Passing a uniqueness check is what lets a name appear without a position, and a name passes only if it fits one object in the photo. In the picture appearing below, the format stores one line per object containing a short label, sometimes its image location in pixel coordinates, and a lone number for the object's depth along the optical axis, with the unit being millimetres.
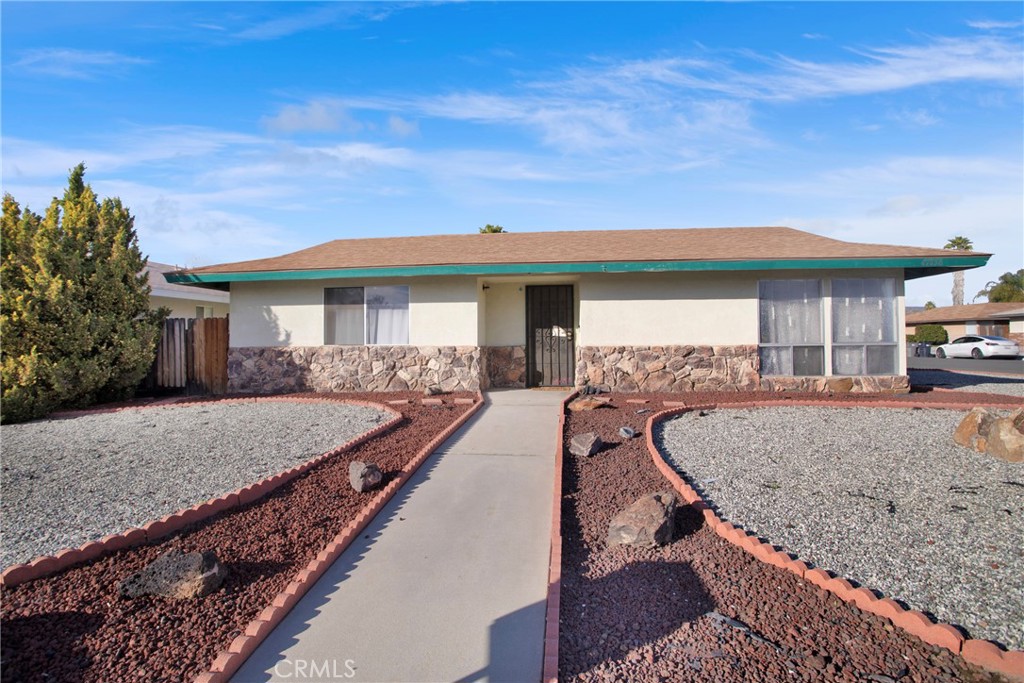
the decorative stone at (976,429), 7023
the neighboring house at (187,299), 20469
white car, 30625
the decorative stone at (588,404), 9898
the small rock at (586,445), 7143
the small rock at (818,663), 3336
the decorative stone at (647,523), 4742
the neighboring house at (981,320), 36844
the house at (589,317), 12039
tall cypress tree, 10875
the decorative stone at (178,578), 4152
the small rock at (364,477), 5988
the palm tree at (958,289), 53834
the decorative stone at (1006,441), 6590
